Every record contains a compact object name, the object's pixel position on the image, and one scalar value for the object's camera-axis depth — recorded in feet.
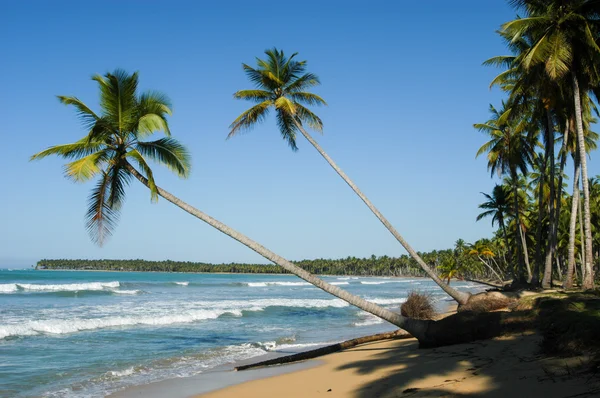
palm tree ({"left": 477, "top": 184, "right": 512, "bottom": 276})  118.93
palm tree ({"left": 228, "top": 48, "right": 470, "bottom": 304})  58.29
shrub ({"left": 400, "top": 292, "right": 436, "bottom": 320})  53.67
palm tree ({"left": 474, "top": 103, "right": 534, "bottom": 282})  88.63
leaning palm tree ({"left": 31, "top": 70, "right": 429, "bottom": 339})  36.27
